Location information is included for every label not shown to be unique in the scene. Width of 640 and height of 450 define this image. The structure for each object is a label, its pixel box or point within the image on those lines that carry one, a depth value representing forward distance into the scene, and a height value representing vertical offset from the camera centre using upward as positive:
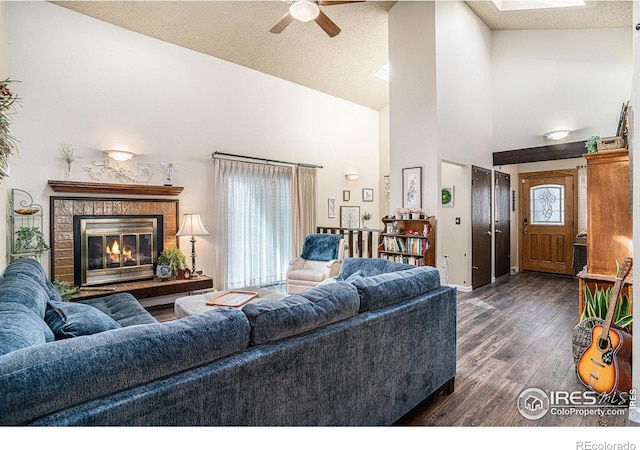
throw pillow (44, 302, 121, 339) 1.62 -0.49
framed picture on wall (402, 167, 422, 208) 4.68 +0.55
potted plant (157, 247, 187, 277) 4.64 -0.46
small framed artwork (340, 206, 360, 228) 7.11 +0.20
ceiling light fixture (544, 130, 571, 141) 5.12 +1.39
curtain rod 5.29 +1.17
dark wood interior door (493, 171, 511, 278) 6.04 +0.00
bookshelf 4.42 -0.23
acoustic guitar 2.09 -0.89
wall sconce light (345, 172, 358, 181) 7.14 +1.07
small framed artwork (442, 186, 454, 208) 5.43 +0.46
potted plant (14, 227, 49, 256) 3.66 -0.14
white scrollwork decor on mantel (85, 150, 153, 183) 4.27 +0.77
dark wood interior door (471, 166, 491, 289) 5.30 -0.03
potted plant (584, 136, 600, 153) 2.93 +0.70
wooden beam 5.08 +1.14
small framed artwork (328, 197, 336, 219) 6.91 +0.37
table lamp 4.71 -0.01
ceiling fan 3.10 +2.07
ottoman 2.96 -0.73
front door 6.28 +0.06
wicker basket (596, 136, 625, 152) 2.70 +0.66
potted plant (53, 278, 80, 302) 3.62 -0.69
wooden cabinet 2.69 +0.05
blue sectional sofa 0.95 -0.49
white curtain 5.33 +0.06
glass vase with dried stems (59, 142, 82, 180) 4.04 +0.90
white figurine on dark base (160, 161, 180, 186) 4.78 +0.83
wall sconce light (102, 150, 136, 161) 4.30 +0.96
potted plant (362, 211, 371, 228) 7.41 +0.17
